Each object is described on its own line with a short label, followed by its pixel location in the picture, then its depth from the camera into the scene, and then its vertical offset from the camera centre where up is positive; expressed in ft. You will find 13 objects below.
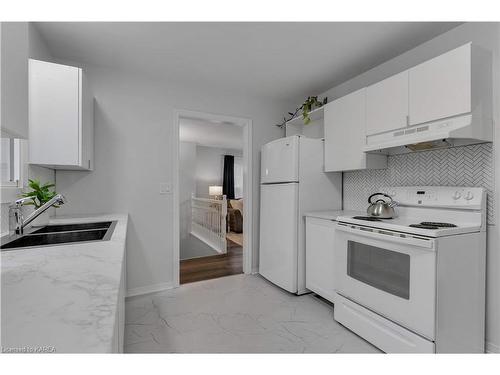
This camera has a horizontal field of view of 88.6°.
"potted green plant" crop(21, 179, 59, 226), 5.61 -0.29
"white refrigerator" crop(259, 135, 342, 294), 8.70 -0.45
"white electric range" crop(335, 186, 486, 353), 4.89 -1.87
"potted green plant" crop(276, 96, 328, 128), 9.77 +3.08
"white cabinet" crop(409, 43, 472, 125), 5.16 +2.16
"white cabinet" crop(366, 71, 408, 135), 6.28 +2.13
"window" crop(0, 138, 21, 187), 5.77 +0.49
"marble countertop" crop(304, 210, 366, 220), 7.77 -0.90
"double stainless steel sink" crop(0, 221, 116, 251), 4.66 -1.07
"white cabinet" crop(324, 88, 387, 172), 7.50 +1.58
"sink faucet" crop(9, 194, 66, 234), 4.90 -0.58
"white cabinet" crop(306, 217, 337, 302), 7.72 -2.25
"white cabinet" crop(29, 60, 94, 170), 6.01 +1.65
